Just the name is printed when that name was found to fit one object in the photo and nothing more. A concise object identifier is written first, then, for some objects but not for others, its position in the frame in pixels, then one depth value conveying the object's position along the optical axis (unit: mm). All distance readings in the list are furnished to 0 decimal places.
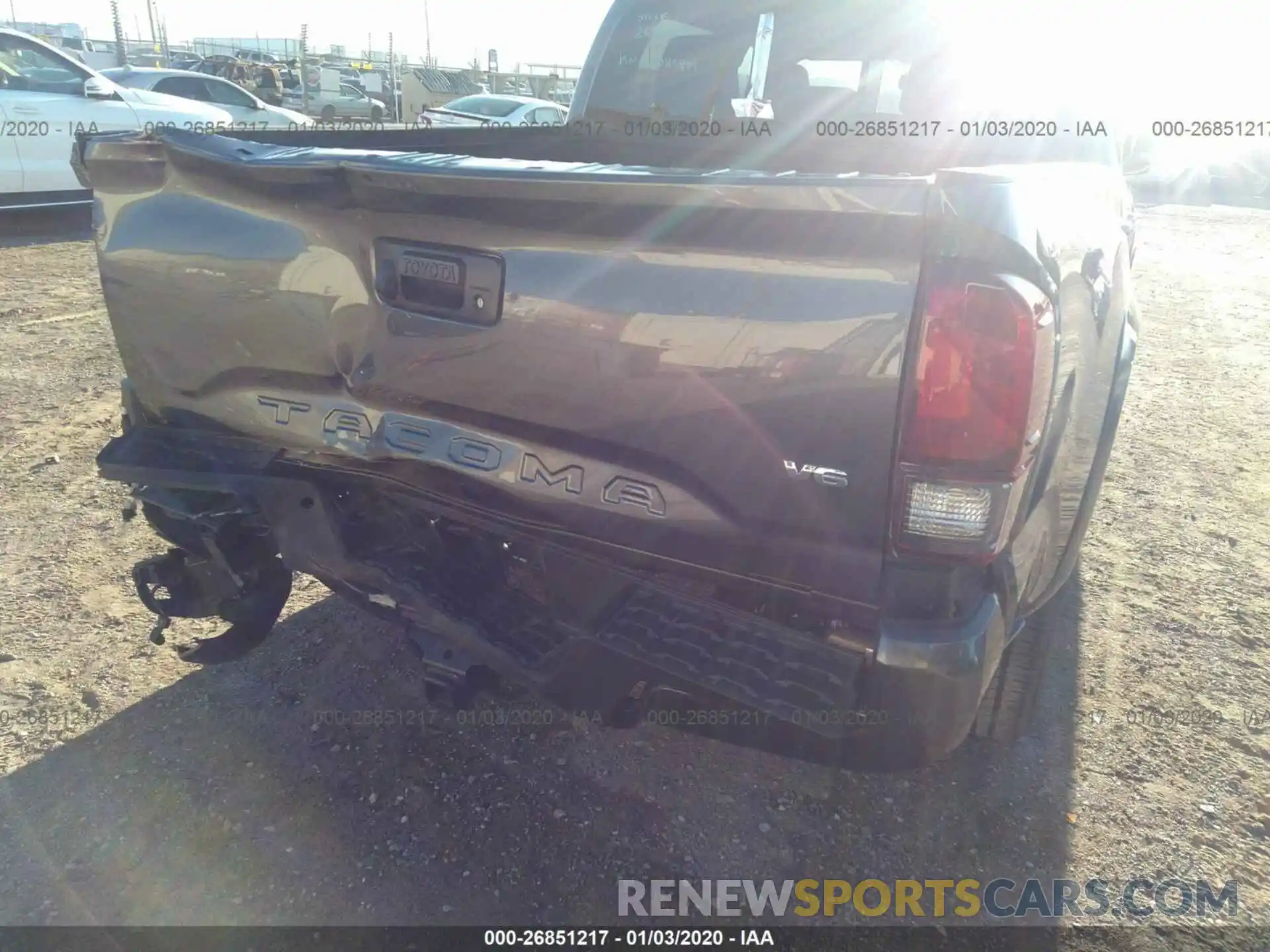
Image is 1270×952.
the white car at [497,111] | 16155
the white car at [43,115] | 8164
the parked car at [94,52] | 30641
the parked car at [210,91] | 12266
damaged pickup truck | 1591
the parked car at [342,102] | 22500
